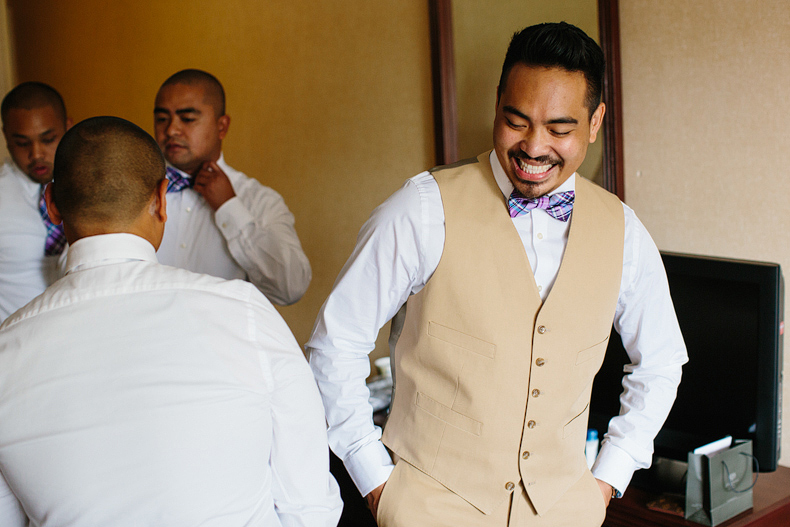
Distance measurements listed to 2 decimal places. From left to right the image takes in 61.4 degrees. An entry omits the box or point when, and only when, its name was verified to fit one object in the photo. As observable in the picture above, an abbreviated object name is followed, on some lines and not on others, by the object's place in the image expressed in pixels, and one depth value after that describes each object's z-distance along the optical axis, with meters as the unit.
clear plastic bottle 1.84
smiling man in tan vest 1.29
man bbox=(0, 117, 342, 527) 0.90
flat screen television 1.61
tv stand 1.64
